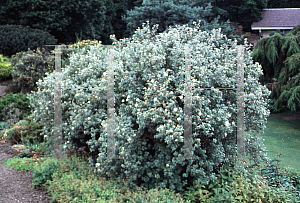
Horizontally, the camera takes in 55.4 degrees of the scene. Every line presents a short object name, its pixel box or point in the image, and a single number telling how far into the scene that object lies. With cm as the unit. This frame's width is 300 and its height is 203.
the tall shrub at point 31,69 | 886
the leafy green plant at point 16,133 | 598
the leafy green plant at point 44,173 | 403
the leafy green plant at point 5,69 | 991
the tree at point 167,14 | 1478
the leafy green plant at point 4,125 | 669
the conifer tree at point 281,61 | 819
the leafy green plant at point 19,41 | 1162
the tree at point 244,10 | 2348
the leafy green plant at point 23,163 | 453
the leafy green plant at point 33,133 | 589
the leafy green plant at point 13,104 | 725
